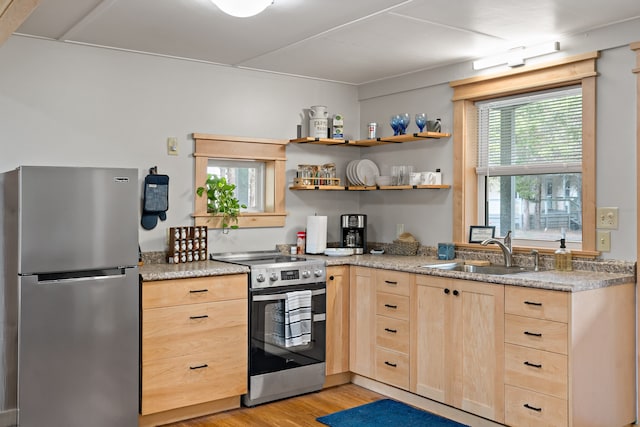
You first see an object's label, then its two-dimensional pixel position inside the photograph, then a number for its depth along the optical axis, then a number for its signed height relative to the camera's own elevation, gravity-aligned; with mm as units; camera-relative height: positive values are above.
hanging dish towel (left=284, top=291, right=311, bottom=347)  3989 -689
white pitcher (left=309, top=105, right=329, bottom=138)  4777 +741
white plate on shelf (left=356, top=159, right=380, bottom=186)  5031 +363
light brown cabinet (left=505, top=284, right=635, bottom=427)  3043 -735
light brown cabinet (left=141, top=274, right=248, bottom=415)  3523 -771
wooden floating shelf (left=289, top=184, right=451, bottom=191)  4475 +218
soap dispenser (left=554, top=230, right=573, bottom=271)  3615 -248
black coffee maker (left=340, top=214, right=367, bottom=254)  4887 -130
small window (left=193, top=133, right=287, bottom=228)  4355 +323
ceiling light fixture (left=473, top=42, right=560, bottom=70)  3734 +1039
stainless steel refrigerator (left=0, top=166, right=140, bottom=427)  3107 -443
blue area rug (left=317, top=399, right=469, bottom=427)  3617 -1242
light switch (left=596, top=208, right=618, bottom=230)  3486 -5
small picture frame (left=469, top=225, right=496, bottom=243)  4219 -117
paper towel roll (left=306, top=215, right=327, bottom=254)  4738 -150
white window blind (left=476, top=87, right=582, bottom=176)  3828 +559
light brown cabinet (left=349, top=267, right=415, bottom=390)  3949 -743
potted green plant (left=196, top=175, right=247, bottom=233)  4383 +102
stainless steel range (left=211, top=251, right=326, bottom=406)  3922 -757
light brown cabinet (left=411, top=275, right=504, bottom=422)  3383 -761
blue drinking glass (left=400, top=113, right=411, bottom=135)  4609 +716
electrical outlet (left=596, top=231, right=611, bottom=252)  3512 -139
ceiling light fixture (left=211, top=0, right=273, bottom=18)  2602 +904
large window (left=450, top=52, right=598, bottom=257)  3633 +426
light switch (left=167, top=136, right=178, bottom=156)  4211 +473
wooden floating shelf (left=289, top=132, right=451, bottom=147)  4441 +592
